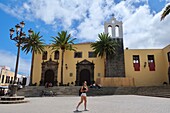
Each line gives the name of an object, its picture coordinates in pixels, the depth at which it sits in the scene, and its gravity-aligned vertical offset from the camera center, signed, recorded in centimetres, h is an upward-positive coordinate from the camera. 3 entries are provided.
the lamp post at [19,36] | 914 +284
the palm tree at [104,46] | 1965 +433
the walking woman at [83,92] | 553 -86
